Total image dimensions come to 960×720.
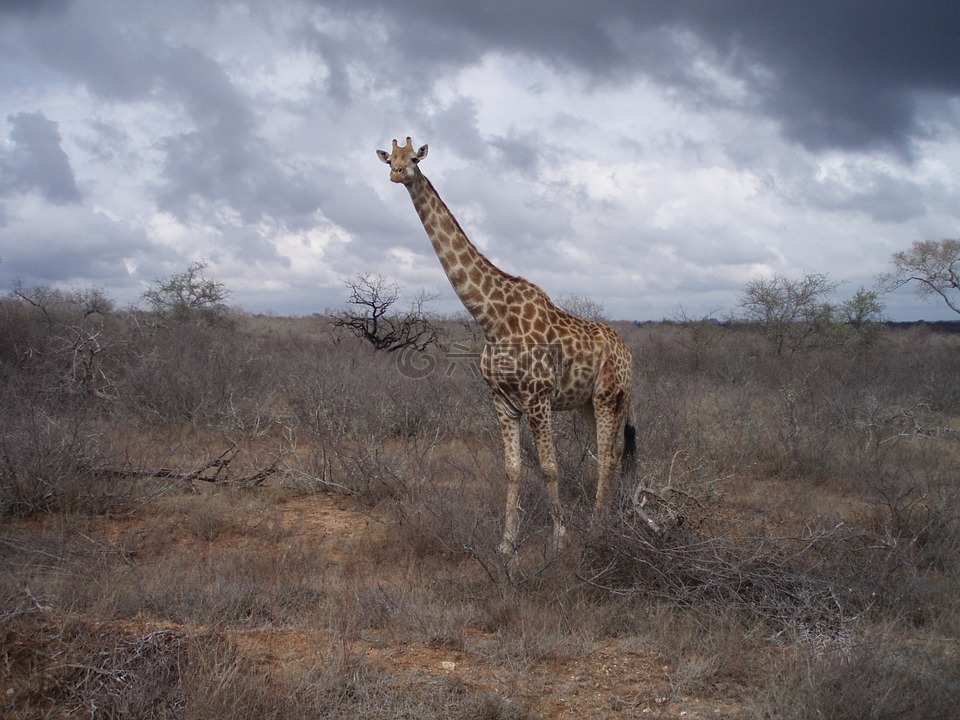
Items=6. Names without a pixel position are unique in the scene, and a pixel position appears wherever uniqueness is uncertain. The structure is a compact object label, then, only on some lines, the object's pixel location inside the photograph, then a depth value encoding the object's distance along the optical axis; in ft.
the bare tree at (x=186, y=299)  63.52
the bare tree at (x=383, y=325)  61.31
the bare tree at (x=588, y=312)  69.00
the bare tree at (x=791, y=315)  64.08
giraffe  19.62
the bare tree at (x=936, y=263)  82.02
